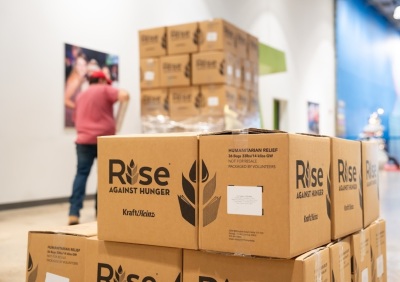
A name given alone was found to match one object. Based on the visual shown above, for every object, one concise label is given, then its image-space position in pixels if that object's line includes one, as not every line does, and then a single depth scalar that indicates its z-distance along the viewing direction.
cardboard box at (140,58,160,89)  4.11
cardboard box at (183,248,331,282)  1.18
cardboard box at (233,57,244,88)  4.15
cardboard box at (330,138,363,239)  1.47
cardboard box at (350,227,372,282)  1.59
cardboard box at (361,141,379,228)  1.76
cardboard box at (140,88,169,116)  4.11
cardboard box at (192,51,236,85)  3.88
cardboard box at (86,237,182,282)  1.34
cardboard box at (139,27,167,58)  4.08
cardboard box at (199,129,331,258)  1.19
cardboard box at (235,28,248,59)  4.19
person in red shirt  3.64
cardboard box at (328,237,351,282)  1.39
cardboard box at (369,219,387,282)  1.82
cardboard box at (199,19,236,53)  3.89
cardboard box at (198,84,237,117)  3.90
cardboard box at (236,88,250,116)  4.26
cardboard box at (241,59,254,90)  4.35
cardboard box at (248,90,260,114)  4.56
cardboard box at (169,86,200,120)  3.99
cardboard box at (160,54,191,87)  3.98
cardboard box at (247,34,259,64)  4.46
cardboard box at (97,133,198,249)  1.32
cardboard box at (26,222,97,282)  1.53
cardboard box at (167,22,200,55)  3.96
